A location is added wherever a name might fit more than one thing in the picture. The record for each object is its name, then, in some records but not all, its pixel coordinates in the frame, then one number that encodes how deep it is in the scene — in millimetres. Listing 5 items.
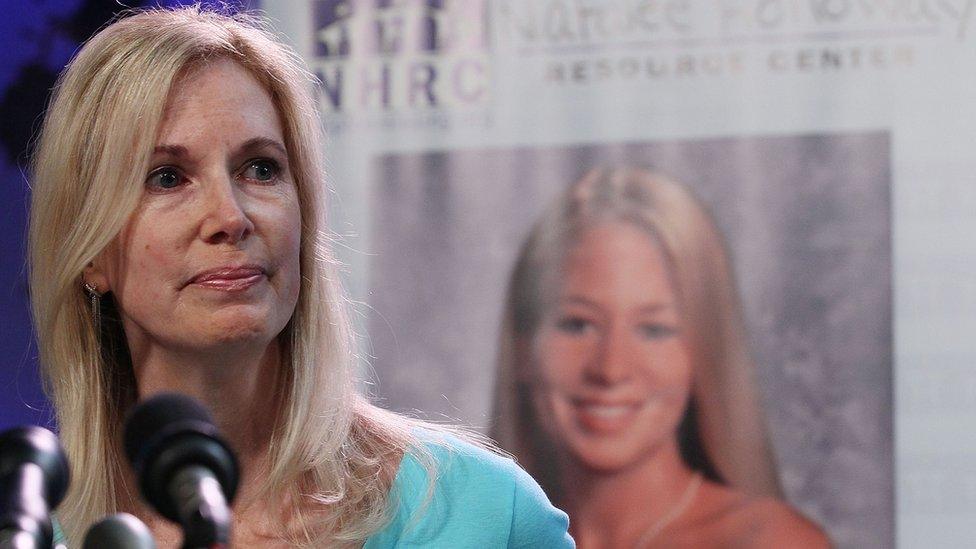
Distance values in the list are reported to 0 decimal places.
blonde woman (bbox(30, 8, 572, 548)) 3832
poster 4465
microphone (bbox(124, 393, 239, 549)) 3478
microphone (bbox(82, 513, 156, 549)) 3459
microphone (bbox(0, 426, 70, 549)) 3470
